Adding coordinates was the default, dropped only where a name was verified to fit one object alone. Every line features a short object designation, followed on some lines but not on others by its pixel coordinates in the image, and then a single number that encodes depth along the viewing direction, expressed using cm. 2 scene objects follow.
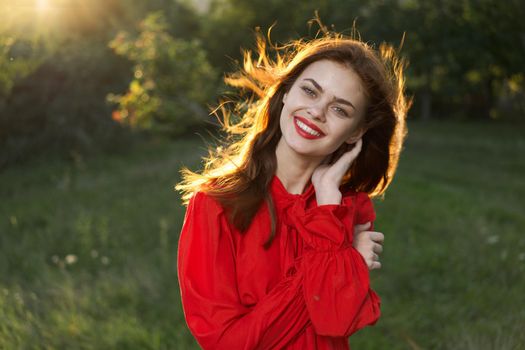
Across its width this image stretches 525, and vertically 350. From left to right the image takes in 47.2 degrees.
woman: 179
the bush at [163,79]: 838
